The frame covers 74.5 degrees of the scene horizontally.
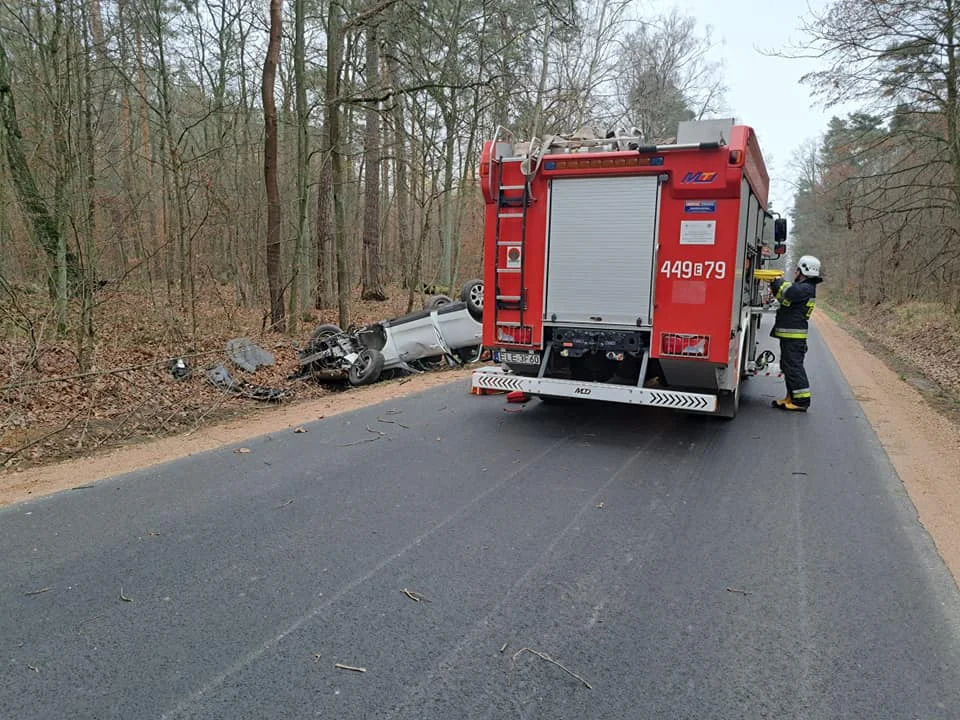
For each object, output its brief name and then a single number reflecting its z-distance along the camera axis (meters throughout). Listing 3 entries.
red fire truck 6.18
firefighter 8.17
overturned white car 11.02
